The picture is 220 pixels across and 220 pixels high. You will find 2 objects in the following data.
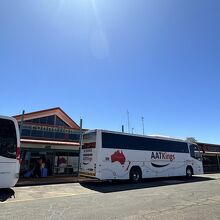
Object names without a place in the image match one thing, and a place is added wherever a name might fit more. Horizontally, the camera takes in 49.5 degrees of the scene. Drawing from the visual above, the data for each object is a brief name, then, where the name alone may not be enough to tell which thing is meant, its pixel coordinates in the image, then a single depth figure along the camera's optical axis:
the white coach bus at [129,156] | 15.31
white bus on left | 10.42
